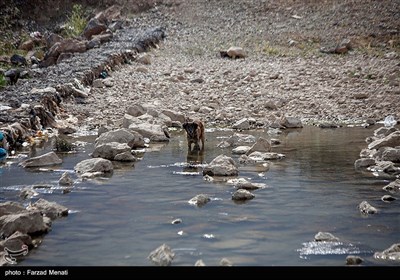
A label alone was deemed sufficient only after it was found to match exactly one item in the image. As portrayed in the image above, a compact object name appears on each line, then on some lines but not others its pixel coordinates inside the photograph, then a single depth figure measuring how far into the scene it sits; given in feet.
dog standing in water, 68.51
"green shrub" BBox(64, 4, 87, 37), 179.89
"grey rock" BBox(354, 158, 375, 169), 58.37
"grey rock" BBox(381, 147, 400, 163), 58.88
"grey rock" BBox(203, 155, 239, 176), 54.25
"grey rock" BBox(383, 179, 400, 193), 48.14
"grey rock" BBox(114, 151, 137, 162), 62.21
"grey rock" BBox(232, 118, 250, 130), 88.17
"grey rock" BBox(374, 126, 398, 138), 74.44
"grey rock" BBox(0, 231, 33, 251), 33.90
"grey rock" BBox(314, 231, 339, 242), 35.85
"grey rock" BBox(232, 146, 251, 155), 66.79
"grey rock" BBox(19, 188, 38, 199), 47.44
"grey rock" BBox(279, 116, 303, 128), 88.48
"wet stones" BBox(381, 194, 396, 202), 45.04
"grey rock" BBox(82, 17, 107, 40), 169.87
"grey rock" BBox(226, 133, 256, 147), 74.06
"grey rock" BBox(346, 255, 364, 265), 32.63
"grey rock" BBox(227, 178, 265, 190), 48.97
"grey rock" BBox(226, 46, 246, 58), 145.25
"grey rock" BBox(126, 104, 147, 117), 89.52
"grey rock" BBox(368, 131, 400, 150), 64.20
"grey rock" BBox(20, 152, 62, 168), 60.36
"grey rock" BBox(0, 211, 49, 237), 36.50
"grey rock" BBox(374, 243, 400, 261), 33.28
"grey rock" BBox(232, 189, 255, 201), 45.68
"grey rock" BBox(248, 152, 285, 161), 62.71
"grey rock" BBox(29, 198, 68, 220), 41.26
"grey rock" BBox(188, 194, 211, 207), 44.83
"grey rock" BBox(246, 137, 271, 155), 65.49
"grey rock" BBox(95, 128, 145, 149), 67.44
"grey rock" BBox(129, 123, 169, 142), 77.44
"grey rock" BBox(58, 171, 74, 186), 51.24
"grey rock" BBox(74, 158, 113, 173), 56.01
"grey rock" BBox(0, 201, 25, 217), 39.71
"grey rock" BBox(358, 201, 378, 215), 42.05
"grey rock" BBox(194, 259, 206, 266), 31.98
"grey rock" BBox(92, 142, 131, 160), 63.00
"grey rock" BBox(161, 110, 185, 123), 91.41
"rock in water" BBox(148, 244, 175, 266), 32.42
